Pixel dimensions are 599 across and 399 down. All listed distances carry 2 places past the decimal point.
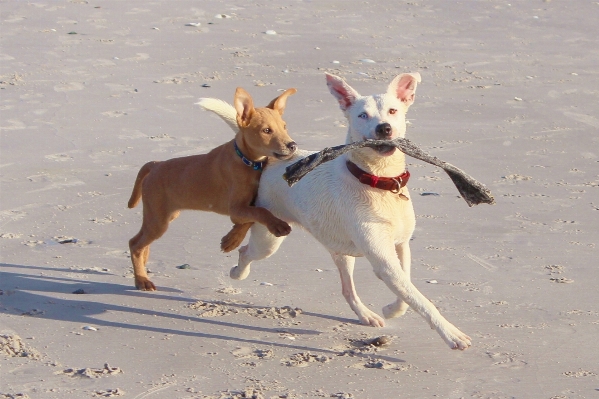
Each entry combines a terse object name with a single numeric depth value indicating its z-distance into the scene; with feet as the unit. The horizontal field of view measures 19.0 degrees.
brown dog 33.81
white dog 29.78
